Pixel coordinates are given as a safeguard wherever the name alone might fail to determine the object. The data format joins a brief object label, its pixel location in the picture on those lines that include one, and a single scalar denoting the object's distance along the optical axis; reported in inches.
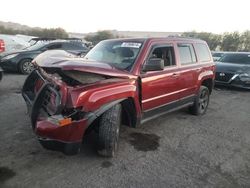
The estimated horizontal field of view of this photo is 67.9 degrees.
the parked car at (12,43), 425.5
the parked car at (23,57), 293.0
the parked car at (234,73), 259.5
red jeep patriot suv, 88.6
